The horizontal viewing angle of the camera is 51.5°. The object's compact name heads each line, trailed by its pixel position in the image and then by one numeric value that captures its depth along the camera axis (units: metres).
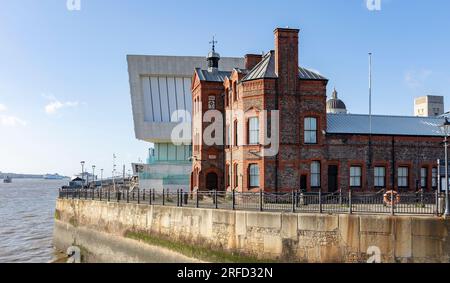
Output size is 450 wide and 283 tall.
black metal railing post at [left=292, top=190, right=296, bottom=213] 21.24
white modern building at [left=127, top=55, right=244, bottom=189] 71.56
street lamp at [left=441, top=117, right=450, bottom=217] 18.78
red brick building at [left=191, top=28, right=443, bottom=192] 30.52
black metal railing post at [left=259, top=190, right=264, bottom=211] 22.50
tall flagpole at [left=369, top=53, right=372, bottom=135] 33.82
